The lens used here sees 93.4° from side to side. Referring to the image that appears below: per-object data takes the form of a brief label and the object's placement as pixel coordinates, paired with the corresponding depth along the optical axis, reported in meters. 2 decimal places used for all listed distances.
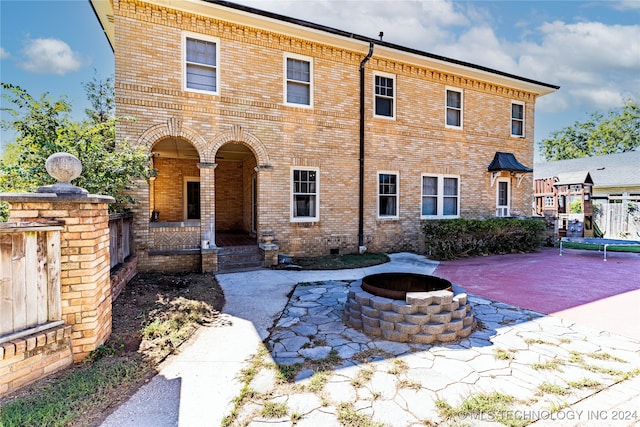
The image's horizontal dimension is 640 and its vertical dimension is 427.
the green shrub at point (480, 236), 10.11
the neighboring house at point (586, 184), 14.09
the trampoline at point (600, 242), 10.55
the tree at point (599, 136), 31.77
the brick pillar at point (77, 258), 2.95
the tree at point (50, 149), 5.48
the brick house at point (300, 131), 7.86
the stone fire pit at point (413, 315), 3.86
